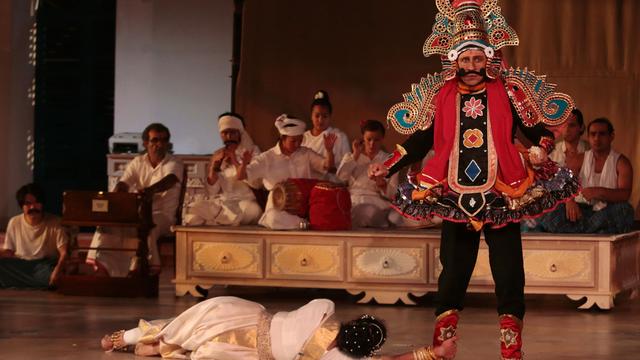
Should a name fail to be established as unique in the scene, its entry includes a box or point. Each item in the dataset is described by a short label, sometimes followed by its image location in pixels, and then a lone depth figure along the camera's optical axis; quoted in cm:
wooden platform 1283
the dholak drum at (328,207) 1329
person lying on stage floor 823
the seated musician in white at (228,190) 1392
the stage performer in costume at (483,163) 863
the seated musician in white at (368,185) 1422
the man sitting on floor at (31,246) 1461
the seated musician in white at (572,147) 1389
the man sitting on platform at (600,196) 1340
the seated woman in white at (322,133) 1519
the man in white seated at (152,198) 1484
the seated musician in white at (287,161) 1405
